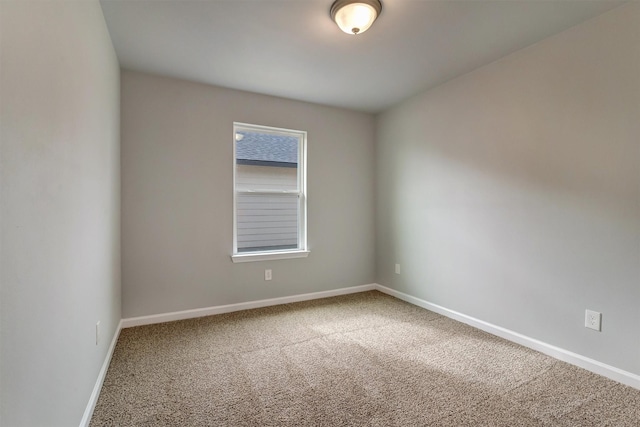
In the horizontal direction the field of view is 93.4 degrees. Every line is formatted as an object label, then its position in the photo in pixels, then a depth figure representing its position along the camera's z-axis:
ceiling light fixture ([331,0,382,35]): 1.87
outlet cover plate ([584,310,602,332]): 2.05
